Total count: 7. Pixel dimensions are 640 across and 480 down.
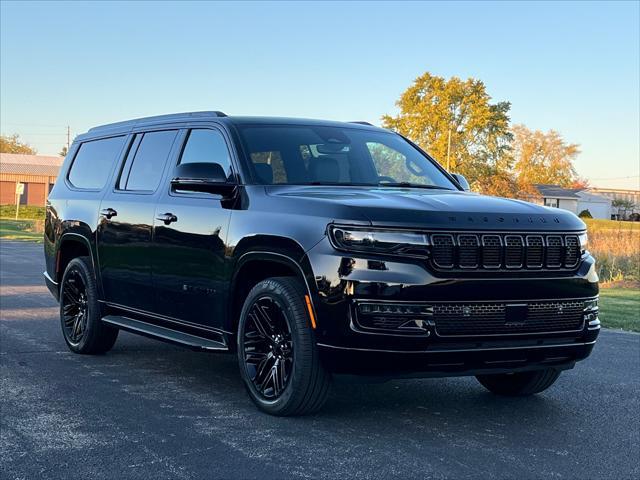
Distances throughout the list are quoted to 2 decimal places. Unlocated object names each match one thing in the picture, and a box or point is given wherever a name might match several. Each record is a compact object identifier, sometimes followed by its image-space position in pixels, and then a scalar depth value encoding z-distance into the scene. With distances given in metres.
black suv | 5.19
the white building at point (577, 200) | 118.50
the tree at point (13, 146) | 144.88
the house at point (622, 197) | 130.19
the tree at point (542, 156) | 127.00
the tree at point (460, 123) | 77.12
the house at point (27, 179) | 104.31
